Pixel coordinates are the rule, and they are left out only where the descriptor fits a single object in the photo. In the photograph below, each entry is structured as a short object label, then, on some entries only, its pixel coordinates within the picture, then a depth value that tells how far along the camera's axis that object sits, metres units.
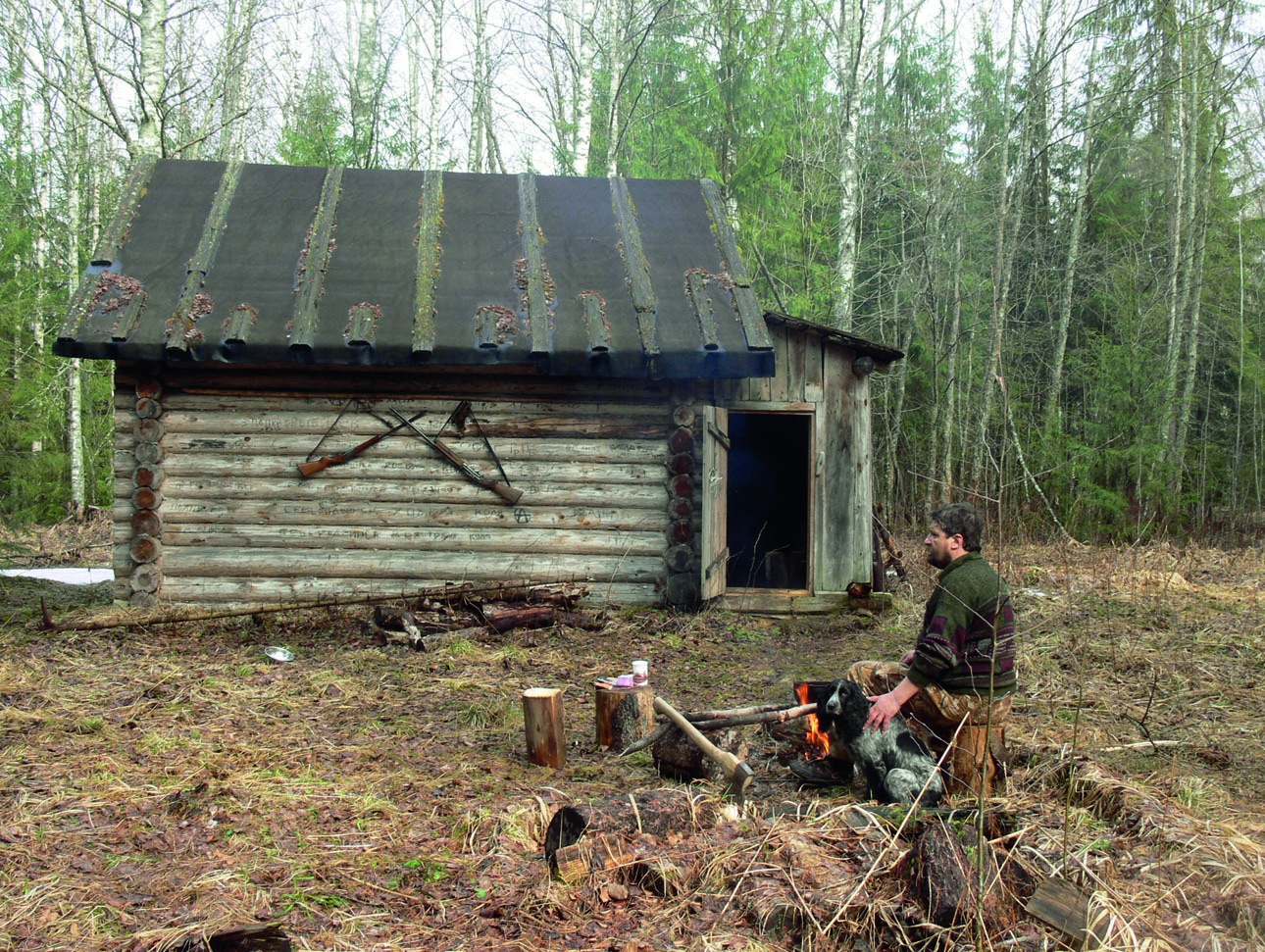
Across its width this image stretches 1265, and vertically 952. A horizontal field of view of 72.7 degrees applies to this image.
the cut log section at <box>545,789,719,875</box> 3.58
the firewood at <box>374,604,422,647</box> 7.96
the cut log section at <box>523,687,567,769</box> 5.00
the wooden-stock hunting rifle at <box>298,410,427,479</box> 8.72
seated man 4.20
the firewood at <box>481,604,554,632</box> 8.20
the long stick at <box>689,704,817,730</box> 4.62
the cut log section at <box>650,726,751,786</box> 4.74
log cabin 8.54
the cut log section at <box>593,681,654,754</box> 5.35
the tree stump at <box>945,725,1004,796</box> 4.23
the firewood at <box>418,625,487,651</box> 7.80
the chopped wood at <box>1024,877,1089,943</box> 2.99
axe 4.29
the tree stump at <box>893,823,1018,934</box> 3.06
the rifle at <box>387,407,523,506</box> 8.82
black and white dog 4.16
